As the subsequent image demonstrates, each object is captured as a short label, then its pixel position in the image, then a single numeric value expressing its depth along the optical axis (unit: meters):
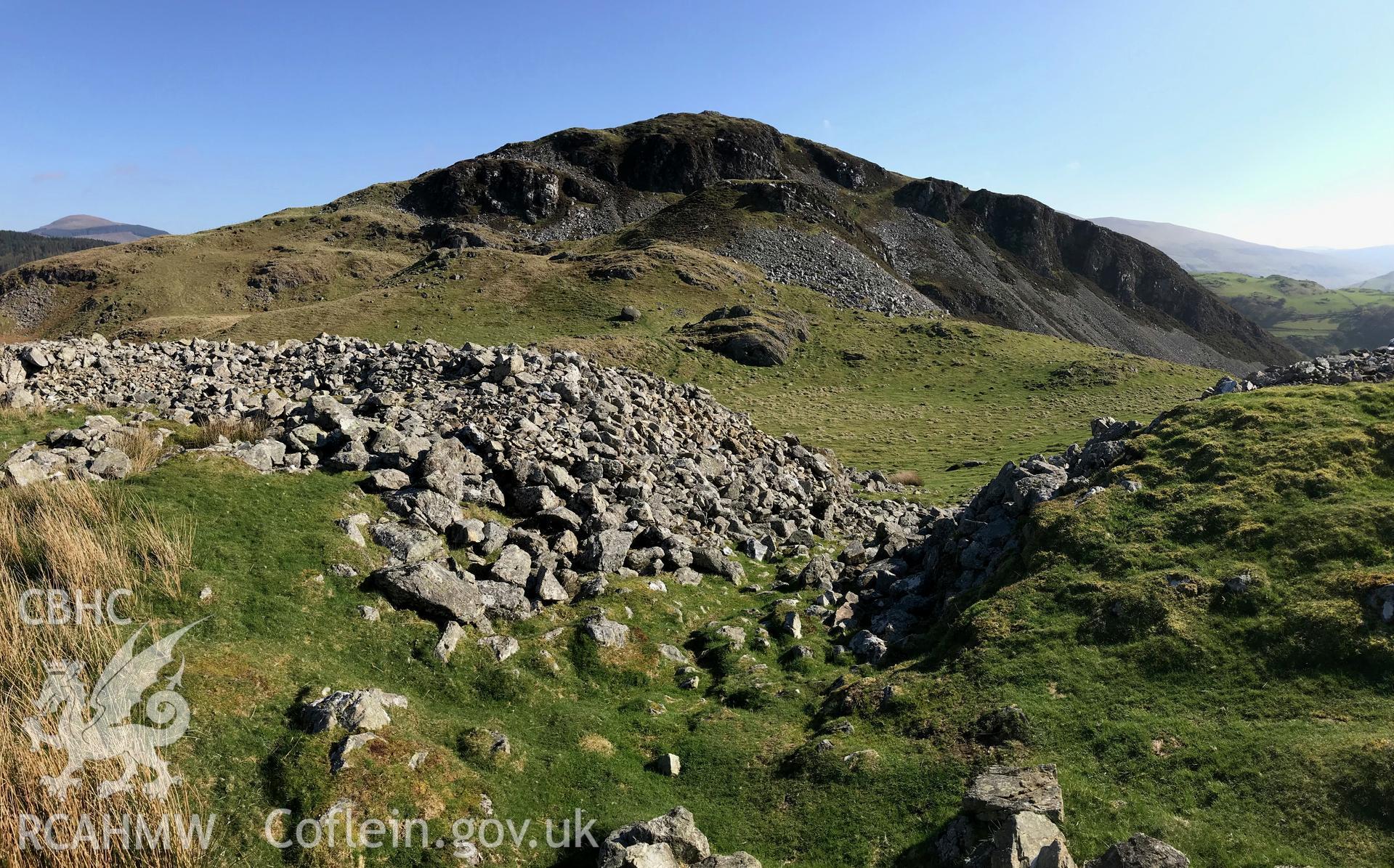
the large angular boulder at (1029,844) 8.86
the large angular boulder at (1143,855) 8.77
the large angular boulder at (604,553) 20.66
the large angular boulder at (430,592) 15.98
